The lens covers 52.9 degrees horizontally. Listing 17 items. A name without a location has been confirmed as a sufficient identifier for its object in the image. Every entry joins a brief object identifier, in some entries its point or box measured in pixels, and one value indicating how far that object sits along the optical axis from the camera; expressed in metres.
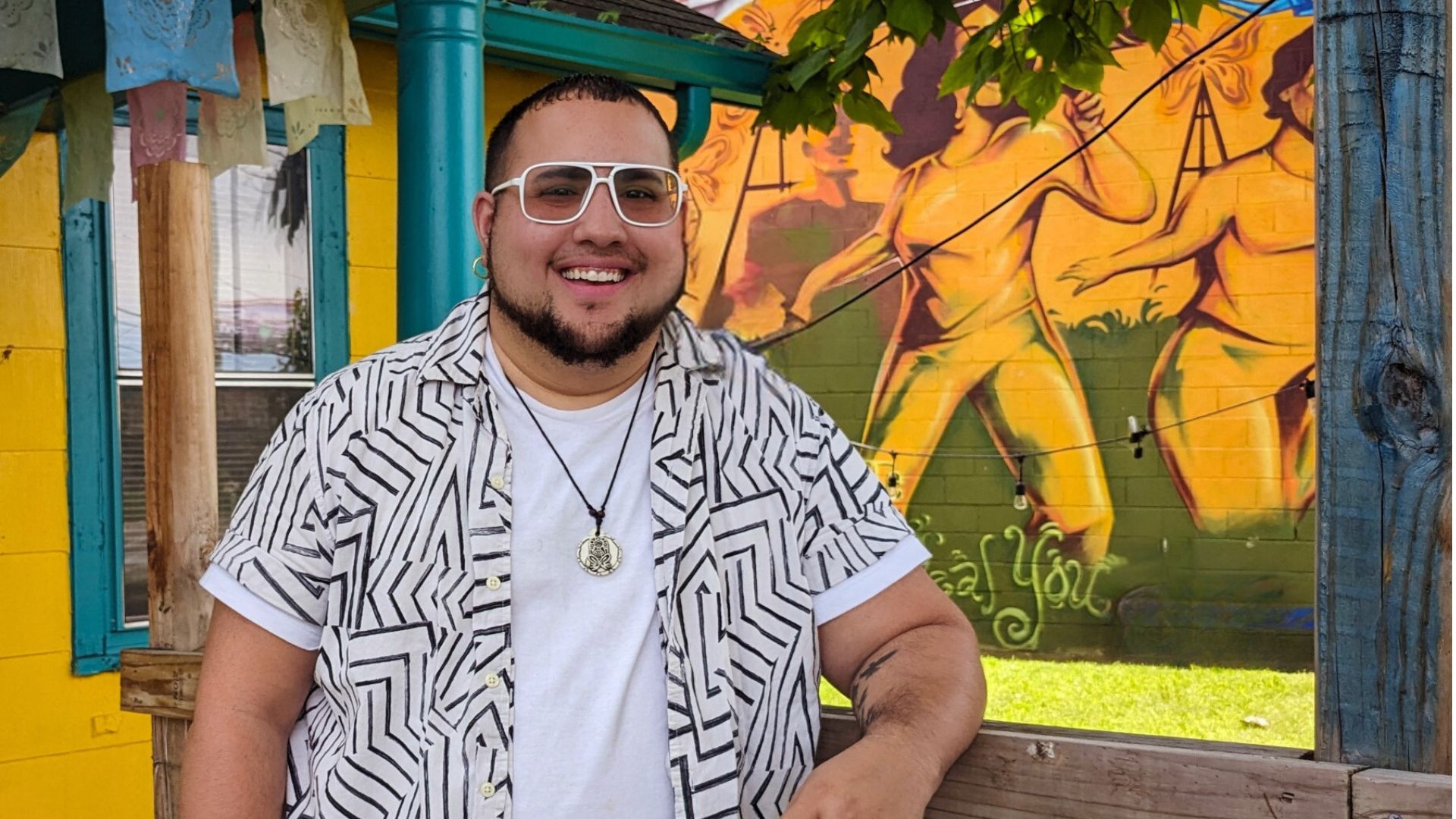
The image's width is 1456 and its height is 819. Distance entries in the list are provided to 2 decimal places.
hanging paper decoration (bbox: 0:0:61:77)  2.94
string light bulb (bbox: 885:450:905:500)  8.50
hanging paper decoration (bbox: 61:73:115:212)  3.68
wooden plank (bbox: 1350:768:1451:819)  1.66
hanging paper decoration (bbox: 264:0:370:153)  3.14
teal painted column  3.39
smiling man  1.97
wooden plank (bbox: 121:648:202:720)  2.53
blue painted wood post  1.69
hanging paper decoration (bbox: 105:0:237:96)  2.88
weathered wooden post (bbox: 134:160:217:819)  2.78
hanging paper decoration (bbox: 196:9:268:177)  3.27
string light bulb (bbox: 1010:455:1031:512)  8.20
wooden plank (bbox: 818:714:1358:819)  1.75
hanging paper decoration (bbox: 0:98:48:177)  3.88
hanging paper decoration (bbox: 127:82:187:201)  3.17
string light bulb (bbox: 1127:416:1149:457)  7.89
